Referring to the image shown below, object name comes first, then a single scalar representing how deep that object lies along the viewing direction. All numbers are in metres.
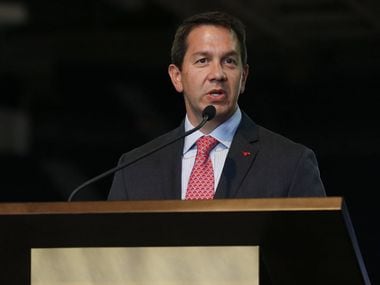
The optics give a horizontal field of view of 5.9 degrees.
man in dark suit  7.27
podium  6.75
